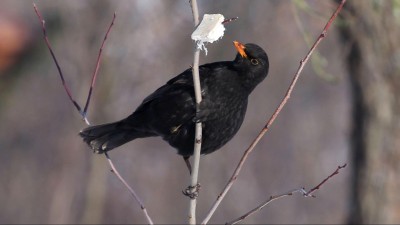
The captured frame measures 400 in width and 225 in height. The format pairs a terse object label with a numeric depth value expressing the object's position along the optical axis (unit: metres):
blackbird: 8.62
